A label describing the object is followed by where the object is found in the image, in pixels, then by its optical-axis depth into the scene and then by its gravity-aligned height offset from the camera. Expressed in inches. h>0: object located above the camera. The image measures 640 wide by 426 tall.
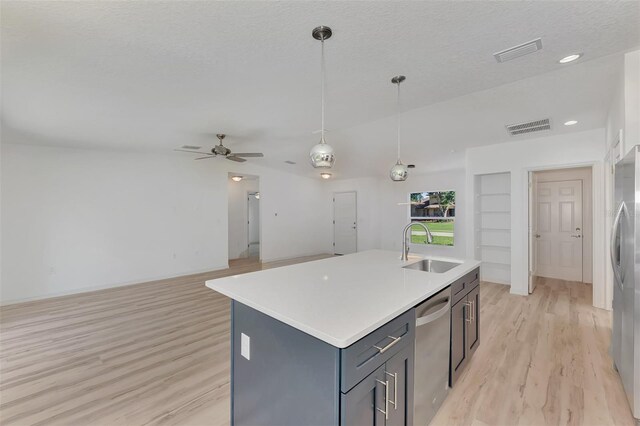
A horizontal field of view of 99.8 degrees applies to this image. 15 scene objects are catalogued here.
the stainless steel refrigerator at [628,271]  67.4 -17.0
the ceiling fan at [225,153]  159.8 +35.9
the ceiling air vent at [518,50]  81.4 +50.3
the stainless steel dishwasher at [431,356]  59.5 -35.2
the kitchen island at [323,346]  41.5 -24.1
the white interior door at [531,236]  172.9 -18.0
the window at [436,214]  261.7 -3.7
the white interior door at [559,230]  201.2 -15.4
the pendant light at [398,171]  106.3 +15.8
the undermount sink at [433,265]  95.1 -20.0
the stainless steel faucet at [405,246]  97.1 -13.1
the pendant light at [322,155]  78.6 +16.4
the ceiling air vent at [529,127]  144.9 +46.6
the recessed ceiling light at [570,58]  88.4 +50.7
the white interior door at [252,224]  333.2 -15.7
